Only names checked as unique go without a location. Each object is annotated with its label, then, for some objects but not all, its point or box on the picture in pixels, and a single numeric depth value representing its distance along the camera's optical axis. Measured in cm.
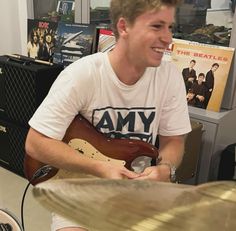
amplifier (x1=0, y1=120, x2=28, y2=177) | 220
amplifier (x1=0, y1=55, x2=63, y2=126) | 202
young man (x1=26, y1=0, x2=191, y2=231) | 109
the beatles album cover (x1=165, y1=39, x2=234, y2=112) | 186
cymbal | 30
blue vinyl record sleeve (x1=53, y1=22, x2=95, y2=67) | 223
